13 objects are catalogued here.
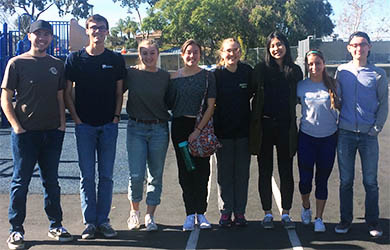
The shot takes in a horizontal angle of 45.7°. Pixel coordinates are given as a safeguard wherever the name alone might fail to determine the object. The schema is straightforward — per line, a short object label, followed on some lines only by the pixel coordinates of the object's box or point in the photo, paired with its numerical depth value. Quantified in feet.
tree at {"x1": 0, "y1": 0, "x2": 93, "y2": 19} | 158.37
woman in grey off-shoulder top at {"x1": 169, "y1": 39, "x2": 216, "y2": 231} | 16.67
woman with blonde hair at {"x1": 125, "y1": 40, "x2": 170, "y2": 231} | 16.61
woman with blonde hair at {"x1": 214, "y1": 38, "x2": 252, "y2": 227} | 16.80
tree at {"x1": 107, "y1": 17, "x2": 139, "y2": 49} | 208.13
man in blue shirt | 16.02
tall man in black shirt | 15.79
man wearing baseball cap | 15.08
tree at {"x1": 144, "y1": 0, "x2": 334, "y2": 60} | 135.54
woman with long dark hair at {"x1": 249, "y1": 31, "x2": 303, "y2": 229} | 16.75
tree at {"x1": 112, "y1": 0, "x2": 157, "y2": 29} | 223.51
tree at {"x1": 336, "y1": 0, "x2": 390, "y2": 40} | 111.71
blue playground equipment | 46.21
